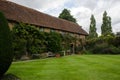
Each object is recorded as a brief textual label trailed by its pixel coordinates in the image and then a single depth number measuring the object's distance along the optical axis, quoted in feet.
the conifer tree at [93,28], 96.20
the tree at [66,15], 78.44
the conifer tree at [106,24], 89.15
